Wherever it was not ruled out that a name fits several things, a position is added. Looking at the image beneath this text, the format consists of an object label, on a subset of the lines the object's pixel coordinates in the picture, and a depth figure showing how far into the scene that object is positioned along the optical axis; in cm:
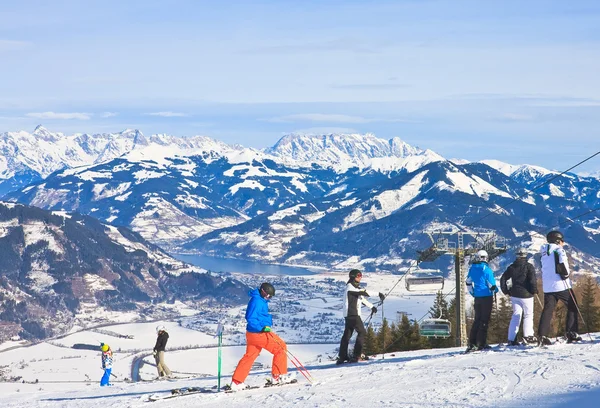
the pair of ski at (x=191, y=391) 1898
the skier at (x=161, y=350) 2880
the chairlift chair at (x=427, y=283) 3762
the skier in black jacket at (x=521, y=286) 2055
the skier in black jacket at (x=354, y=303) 2058
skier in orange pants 1778
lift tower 4156
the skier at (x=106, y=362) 2874
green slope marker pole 1817
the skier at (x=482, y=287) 2047
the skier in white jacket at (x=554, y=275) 2014
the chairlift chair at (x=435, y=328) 2709
